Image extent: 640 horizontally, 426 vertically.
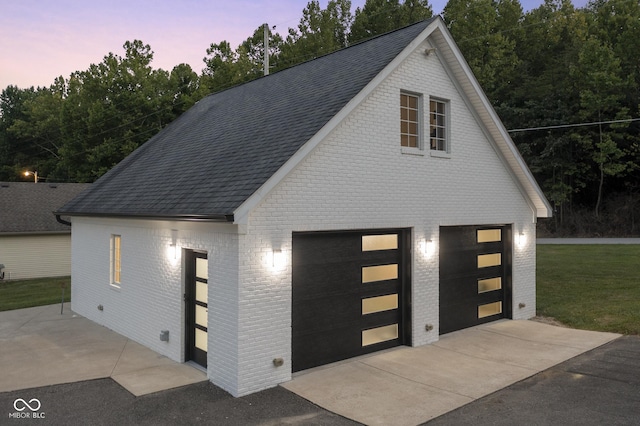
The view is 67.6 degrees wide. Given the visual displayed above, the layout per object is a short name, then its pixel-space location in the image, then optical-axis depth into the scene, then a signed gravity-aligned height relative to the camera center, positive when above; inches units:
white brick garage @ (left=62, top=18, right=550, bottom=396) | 312.8 +13.4
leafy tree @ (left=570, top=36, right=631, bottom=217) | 1467.8 +369.9
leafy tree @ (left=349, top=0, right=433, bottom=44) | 1823.3 +767.1
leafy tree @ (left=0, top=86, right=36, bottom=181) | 2066.8 +281.7
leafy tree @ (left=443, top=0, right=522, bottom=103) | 1720.0 +630.5
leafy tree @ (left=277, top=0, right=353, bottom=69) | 1675.7 +689.3
